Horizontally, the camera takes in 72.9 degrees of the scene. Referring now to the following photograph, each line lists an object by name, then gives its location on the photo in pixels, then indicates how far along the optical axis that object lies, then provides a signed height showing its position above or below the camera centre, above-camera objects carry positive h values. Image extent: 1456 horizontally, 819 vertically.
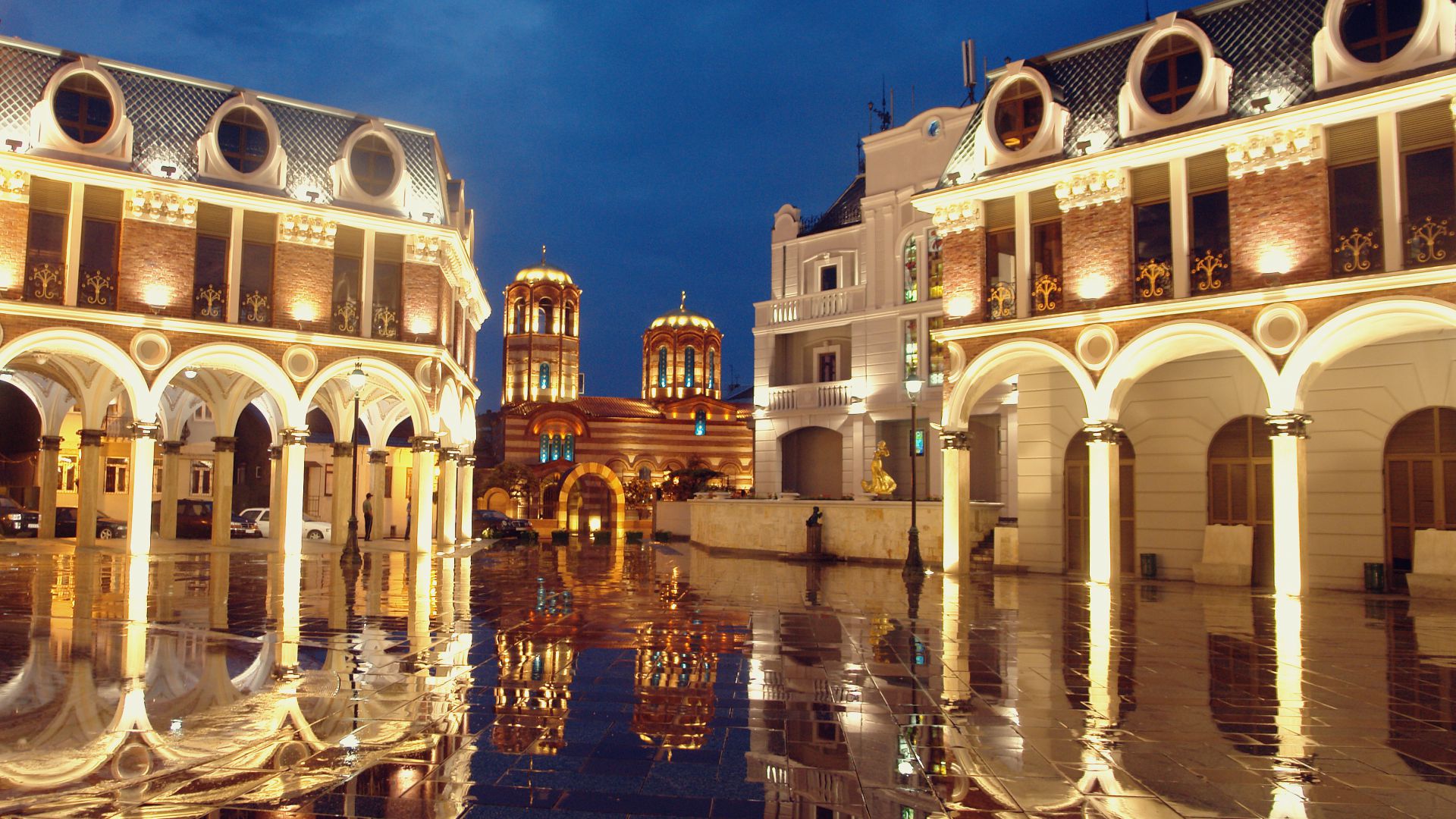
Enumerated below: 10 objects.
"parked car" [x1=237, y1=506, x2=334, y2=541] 34.78 -1.64
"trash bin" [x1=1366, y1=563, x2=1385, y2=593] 17.83 -1.52
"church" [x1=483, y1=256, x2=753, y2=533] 55.41 +4.35
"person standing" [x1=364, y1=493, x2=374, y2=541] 31.42 -1.07
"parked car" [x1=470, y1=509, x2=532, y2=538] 37.22 -1.70
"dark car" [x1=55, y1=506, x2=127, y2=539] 31.73 -1.49
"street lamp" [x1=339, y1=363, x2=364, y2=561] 21.09 -1.06
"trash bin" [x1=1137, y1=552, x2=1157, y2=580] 21.00 -1.61
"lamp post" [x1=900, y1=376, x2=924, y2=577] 20.95 -1.48
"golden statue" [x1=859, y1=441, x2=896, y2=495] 26.56 +0.19
